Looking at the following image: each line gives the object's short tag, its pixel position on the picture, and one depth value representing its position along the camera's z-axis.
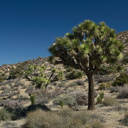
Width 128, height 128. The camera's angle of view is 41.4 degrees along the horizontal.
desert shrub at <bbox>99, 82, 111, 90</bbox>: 18.50
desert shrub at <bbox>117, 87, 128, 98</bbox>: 13.34
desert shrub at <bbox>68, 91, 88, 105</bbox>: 12.25
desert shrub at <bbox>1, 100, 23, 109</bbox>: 12.16
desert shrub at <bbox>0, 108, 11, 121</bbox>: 8.69
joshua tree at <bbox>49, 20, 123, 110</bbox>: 9.54
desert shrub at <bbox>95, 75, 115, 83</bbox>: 22.59
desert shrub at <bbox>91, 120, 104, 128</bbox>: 5.82
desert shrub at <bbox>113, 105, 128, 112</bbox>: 8.98
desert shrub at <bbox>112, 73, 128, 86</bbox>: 18.53
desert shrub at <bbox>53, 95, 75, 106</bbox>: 11.81
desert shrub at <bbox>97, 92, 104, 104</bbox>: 12.16
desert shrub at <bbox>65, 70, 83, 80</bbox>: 27.94
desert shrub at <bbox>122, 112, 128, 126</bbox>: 6.51
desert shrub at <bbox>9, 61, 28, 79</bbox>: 40.43
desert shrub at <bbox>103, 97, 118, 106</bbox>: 11.01
